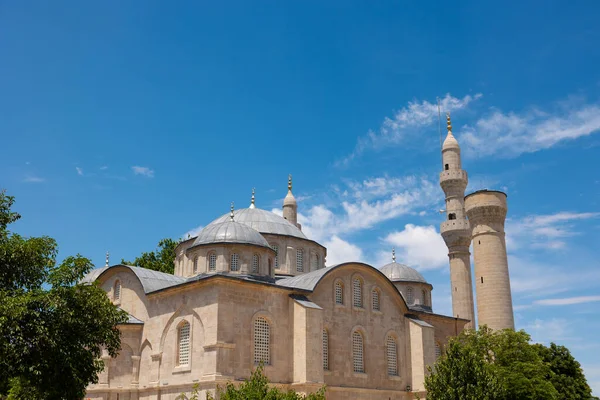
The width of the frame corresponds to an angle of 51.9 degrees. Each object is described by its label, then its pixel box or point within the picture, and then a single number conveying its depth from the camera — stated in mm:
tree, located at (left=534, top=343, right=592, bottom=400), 30391
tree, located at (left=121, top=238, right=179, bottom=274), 38062
